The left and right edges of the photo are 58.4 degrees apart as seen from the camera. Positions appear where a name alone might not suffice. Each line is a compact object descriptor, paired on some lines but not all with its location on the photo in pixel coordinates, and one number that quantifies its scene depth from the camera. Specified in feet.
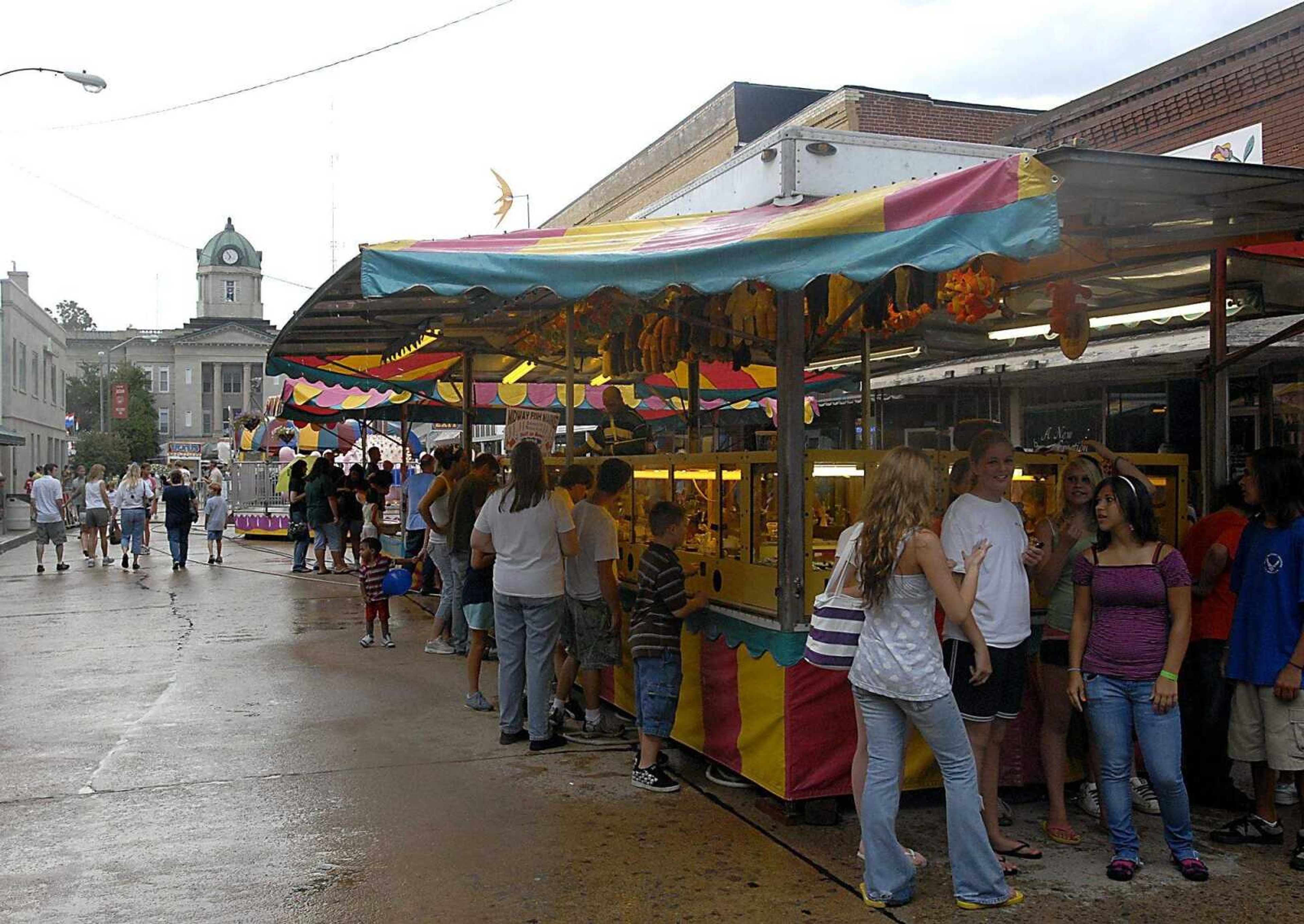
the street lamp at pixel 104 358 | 226.17
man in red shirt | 17.33
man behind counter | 28.94
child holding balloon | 33.45
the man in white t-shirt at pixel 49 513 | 61.46
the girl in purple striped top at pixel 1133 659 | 15.14
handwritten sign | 29.19
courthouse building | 349.61
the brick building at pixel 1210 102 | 47.01
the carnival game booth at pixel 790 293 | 14.42
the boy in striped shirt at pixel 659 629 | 19.43
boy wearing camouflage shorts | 22.36
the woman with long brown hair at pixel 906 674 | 14.01
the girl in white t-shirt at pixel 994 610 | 15.40
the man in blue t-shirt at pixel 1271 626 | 15.87
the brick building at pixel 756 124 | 80.64
